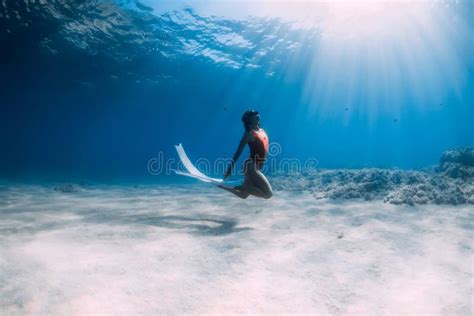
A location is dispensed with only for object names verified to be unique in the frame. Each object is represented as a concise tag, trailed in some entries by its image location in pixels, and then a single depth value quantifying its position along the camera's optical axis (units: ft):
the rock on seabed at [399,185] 27.48
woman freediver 19.72
